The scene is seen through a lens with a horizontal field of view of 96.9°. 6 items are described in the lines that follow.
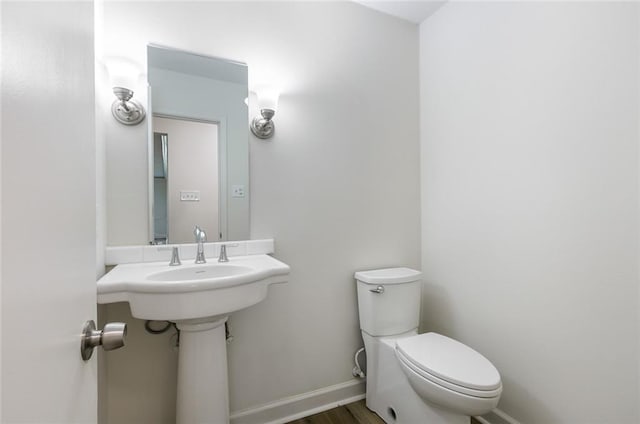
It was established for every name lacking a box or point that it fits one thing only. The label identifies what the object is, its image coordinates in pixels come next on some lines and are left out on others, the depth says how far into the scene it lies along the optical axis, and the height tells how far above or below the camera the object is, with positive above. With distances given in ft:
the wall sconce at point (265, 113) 4.77 +1.68
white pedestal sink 3.12 -1.02
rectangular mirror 4.41 +1.08
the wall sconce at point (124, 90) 3.93 +1.72
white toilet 3.63 -2.23
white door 0.88 +0.01
